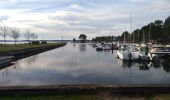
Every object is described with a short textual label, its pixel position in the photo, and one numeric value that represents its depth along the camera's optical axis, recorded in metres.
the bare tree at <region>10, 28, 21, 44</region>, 44.68
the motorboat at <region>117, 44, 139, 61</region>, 19.53
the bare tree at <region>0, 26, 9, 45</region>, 38.41
